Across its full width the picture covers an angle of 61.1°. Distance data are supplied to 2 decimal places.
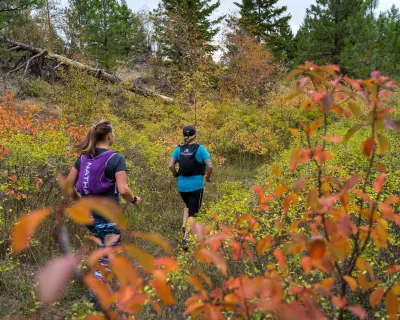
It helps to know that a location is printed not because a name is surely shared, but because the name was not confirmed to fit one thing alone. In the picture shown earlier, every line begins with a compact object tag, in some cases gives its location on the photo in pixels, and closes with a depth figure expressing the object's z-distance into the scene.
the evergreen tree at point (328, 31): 20.78
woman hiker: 3.08
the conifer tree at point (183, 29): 17.67
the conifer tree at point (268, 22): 27.17
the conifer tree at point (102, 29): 24.22
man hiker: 4.69
